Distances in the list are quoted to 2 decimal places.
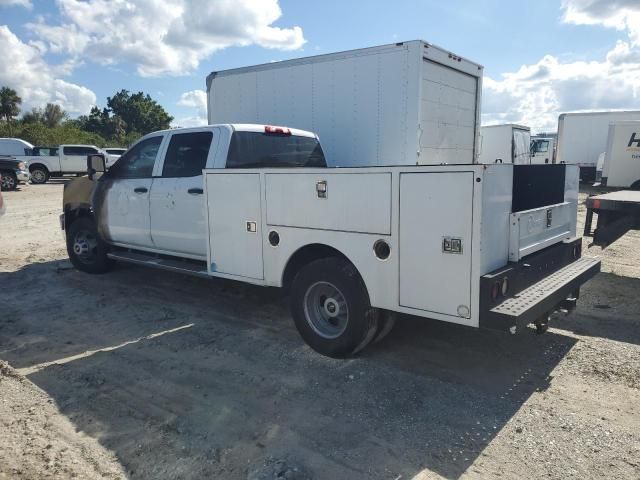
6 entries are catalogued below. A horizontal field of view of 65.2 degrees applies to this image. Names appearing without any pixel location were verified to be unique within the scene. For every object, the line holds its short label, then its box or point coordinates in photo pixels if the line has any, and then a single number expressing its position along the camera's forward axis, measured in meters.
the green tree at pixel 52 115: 63.44
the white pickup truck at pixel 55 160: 25.97
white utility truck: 3.58
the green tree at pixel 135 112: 76.69
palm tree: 62.28
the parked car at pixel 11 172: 21.55
